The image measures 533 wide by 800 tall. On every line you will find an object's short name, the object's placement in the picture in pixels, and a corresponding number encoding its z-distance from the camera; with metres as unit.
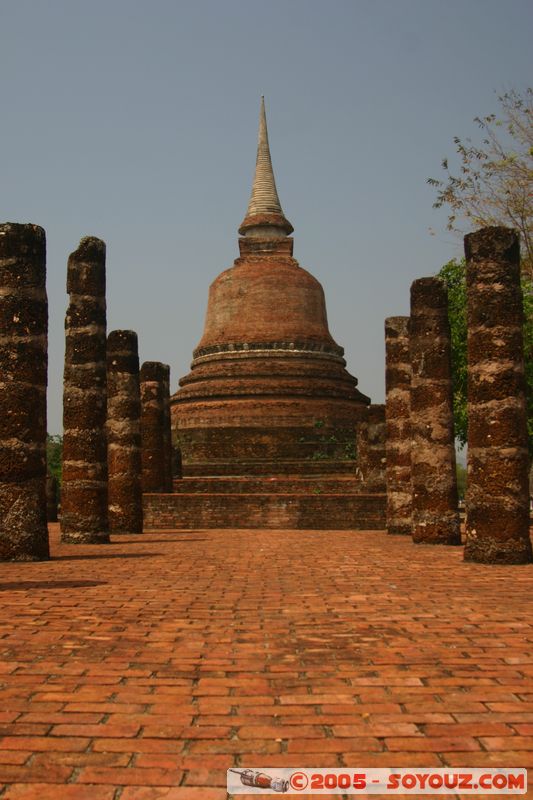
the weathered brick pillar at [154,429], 20.52
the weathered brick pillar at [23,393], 9.97
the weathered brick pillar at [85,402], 13.14
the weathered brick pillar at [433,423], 12.23
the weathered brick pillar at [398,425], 15.16
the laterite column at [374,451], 19.52
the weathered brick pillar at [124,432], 15.66
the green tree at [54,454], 36.34
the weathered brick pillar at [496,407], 9.57
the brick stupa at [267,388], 25.47
